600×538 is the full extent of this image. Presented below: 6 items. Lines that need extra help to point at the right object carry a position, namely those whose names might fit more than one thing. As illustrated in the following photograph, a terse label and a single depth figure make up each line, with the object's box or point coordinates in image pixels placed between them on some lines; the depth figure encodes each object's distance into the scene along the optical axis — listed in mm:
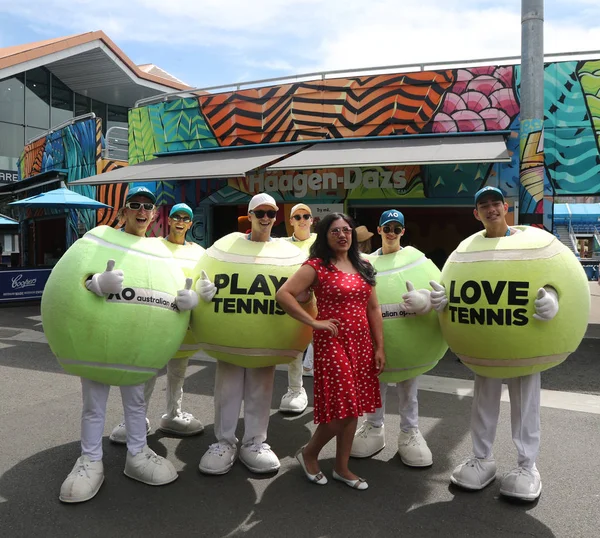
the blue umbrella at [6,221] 17419
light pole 7453
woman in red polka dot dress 3391
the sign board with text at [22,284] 12812
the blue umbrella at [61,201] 12555
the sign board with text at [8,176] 23625
